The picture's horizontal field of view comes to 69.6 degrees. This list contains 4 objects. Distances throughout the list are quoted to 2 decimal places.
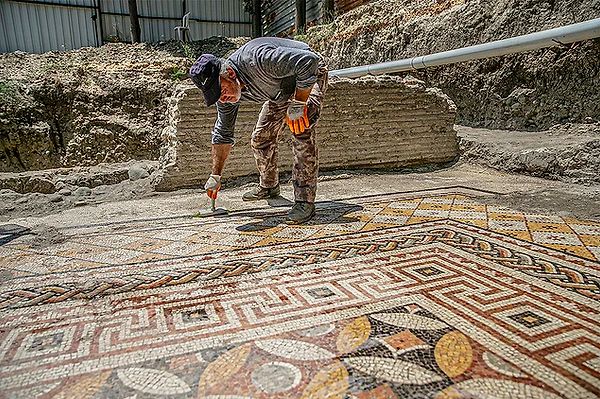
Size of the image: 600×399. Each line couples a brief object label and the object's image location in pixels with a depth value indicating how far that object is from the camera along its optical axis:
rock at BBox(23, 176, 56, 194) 3.96
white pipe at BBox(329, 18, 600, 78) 3.47
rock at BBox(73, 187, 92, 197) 3.73
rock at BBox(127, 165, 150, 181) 4.04
